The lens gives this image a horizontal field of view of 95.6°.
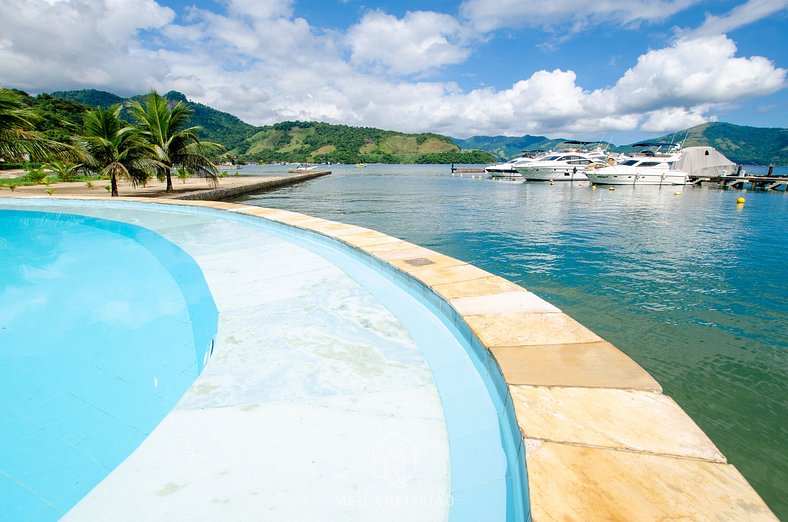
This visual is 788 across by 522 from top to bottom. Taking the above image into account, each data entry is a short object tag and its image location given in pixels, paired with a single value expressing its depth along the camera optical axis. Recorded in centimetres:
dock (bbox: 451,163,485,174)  7100
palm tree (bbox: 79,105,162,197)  1452
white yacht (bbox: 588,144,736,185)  3234
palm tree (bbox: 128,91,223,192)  1700
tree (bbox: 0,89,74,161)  1145
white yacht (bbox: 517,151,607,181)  3772
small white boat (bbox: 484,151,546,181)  4244
